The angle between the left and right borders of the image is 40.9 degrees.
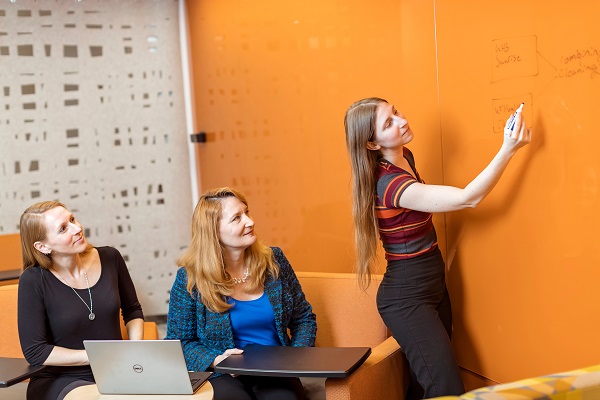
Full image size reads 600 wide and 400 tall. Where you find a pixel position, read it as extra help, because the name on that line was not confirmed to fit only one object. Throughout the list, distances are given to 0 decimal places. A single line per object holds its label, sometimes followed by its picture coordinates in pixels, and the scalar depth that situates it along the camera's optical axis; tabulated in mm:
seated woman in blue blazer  3215
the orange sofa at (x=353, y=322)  3148
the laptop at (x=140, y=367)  2600
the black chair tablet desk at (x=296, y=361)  2641
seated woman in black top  3240
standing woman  2986
